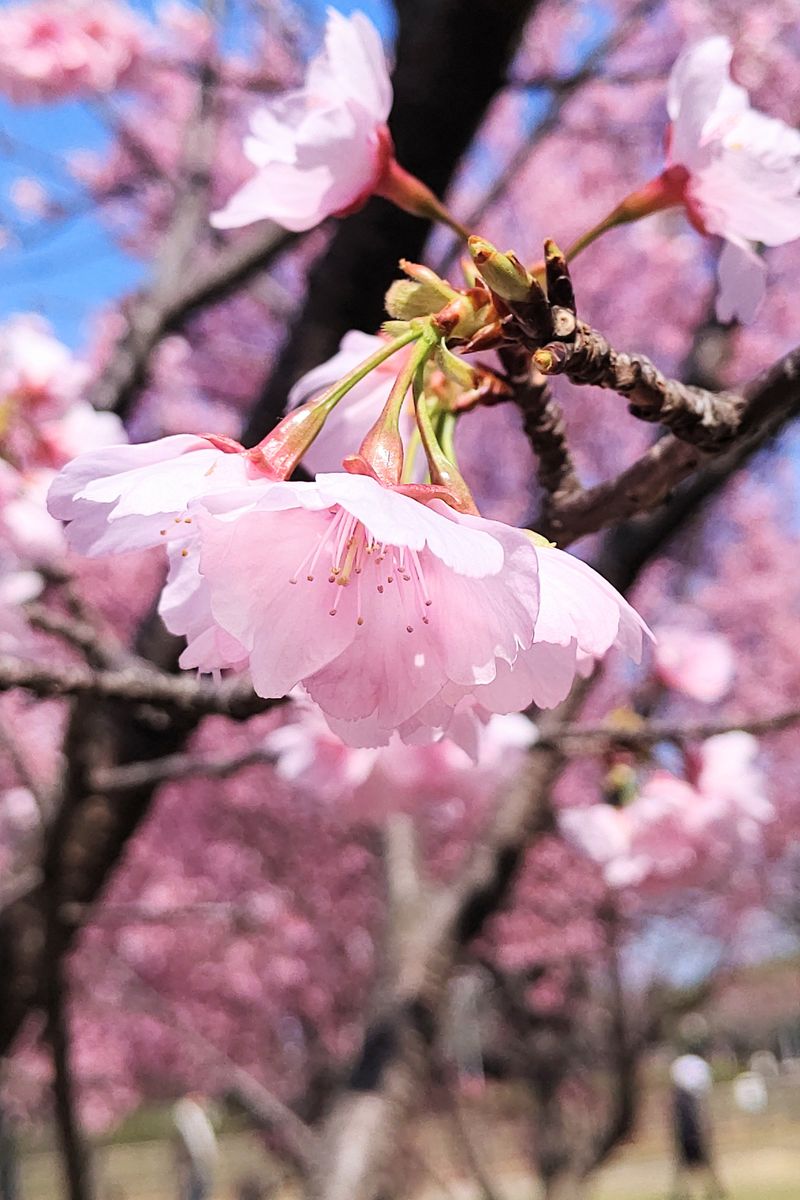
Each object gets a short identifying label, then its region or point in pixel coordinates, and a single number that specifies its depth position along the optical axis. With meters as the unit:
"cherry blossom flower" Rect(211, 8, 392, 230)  0.13
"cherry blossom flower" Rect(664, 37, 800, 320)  0.13
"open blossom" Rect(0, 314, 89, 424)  0.29
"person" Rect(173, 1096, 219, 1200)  3.71
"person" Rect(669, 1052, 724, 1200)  4.69
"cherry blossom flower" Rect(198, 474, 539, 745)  0.09
